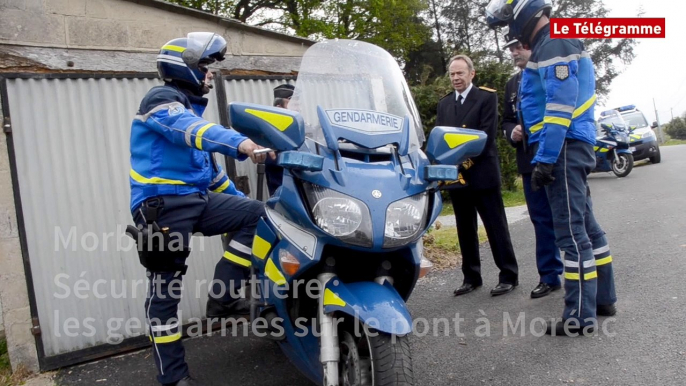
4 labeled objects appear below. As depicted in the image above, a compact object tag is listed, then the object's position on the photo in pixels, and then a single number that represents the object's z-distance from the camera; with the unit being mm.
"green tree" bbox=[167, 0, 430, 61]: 21859
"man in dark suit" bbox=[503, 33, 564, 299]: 4570
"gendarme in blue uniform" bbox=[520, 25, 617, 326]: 3590
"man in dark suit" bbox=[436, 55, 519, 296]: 4766
